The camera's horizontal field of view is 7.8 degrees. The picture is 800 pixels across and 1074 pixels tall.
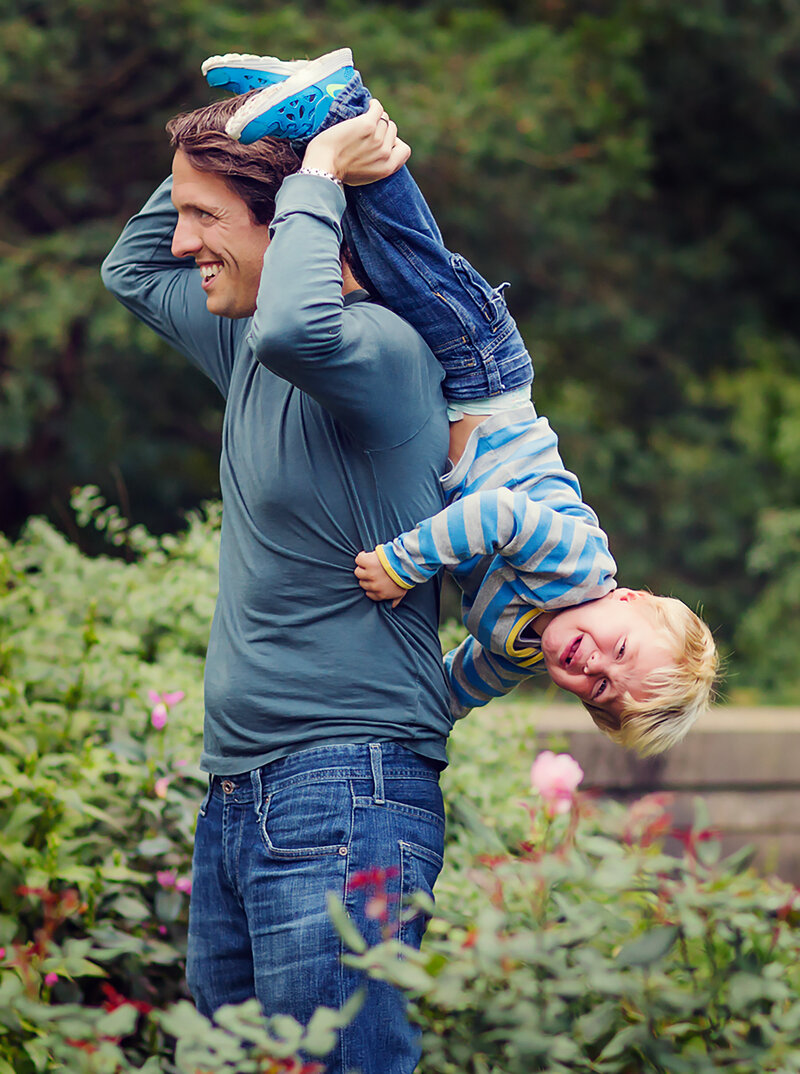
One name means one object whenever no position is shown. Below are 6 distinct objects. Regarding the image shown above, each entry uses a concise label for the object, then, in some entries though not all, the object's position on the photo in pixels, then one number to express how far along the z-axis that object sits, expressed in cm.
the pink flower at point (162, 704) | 694
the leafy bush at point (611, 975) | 605
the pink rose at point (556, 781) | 614
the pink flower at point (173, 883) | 682
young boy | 630
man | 624
